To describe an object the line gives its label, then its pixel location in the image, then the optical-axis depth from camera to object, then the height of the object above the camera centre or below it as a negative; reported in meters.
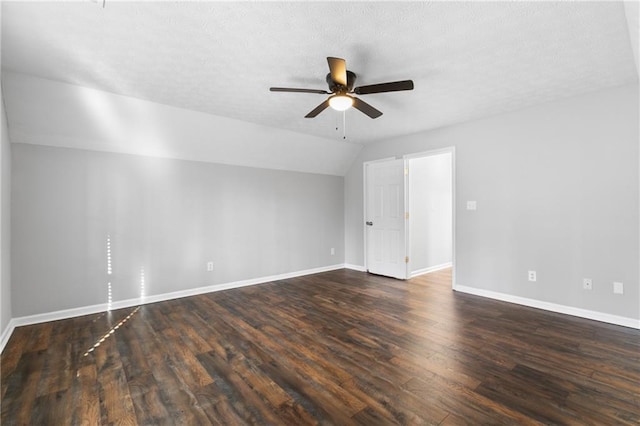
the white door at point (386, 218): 5.05 -0.17
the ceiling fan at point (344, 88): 2.24 +1.03
